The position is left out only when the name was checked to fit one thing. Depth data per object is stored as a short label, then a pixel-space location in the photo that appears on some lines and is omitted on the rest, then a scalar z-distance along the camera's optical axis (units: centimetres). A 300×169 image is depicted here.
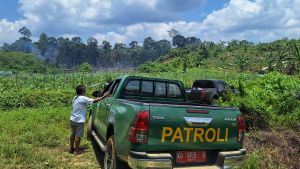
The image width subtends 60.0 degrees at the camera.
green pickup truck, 368
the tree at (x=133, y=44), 11425
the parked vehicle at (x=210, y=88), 1143
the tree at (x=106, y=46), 10026
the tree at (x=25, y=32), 11017
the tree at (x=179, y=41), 9977
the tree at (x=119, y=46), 10706
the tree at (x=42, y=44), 11216
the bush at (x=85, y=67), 5030
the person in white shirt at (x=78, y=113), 601
